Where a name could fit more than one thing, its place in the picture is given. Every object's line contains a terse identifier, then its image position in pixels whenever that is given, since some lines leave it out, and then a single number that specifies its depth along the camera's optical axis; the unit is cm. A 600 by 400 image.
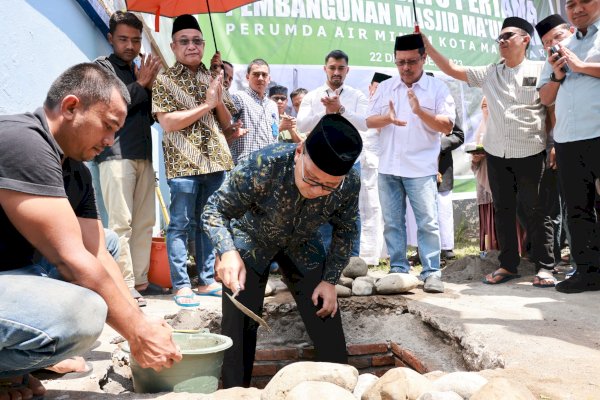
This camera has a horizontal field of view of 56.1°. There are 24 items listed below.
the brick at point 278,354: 401
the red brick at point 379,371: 395
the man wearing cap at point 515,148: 485
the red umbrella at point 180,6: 498
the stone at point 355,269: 509
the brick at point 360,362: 396
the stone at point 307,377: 220
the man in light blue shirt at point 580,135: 425
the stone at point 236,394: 233
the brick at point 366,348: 396
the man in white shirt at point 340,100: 528
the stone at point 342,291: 439
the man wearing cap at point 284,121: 547
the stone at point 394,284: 443
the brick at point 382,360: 399
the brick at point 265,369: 405
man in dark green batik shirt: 296
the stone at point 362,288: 446
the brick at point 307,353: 404
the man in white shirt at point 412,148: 480
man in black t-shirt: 196
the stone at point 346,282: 476
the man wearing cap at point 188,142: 432
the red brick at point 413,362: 346
